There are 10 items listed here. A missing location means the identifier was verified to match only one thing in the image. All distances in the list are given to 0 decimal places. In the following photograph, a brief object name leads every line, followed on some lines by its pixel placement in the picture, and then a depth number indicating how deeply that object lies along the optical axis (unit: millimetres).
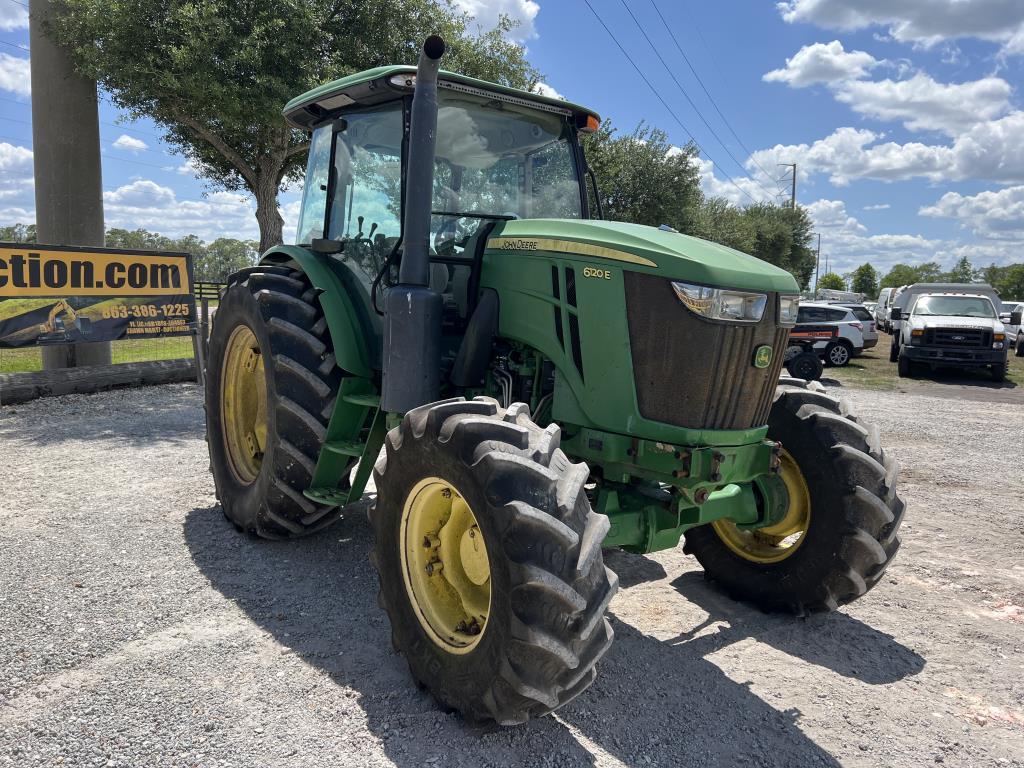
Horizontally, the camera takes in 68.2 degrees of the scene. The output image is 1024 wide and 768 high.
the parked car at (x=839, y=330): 19422
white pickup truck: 16781
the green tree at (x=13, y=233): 43316
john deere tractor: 2775
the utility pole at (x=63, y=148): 10625
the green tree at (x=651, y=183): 23297
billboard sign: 8930
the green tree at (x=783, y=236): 48219
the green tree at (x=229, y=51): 10383
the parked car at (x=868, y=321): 20422
